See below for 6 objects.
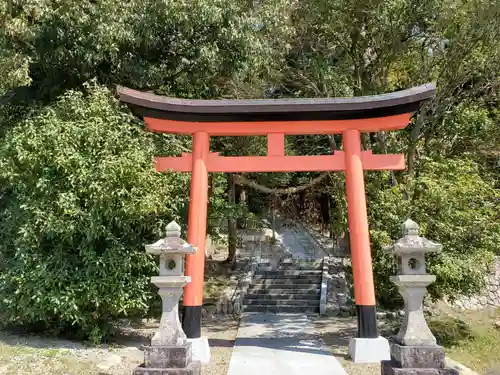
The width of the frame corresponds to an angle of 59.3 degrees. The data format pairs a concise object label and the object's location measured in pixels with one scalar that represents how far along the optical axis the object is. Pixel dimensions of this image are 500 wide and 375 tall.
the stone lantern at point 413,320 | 6.14
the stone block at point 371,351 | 7.64
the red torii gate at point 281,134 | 7.95
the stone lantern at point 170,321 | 6.27
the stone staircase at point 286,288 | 12.94
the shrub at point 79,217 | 7.81
